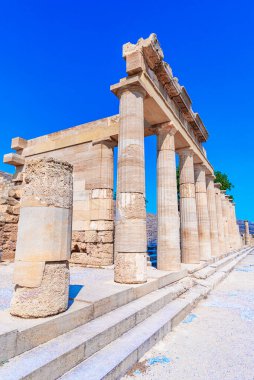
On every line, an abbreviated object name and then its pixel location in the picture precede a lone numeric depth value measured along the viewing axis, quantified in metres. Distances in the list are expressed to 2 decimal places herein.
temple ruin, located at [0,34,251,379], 3.80
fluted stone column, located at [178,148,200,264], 12.20
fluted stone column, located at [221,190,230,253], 24.29
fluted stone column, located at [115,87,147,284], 6.73
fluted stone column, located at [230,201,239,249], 29.34
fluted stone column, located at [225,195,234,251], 27.44
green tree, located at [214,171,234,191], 34.03
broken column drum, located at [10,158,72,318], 3.61
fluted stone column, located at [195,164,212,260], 14.46
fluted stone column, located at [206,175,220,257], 16.64
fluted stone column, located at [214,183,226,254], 19.55
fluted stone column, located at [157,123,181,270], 9.34
